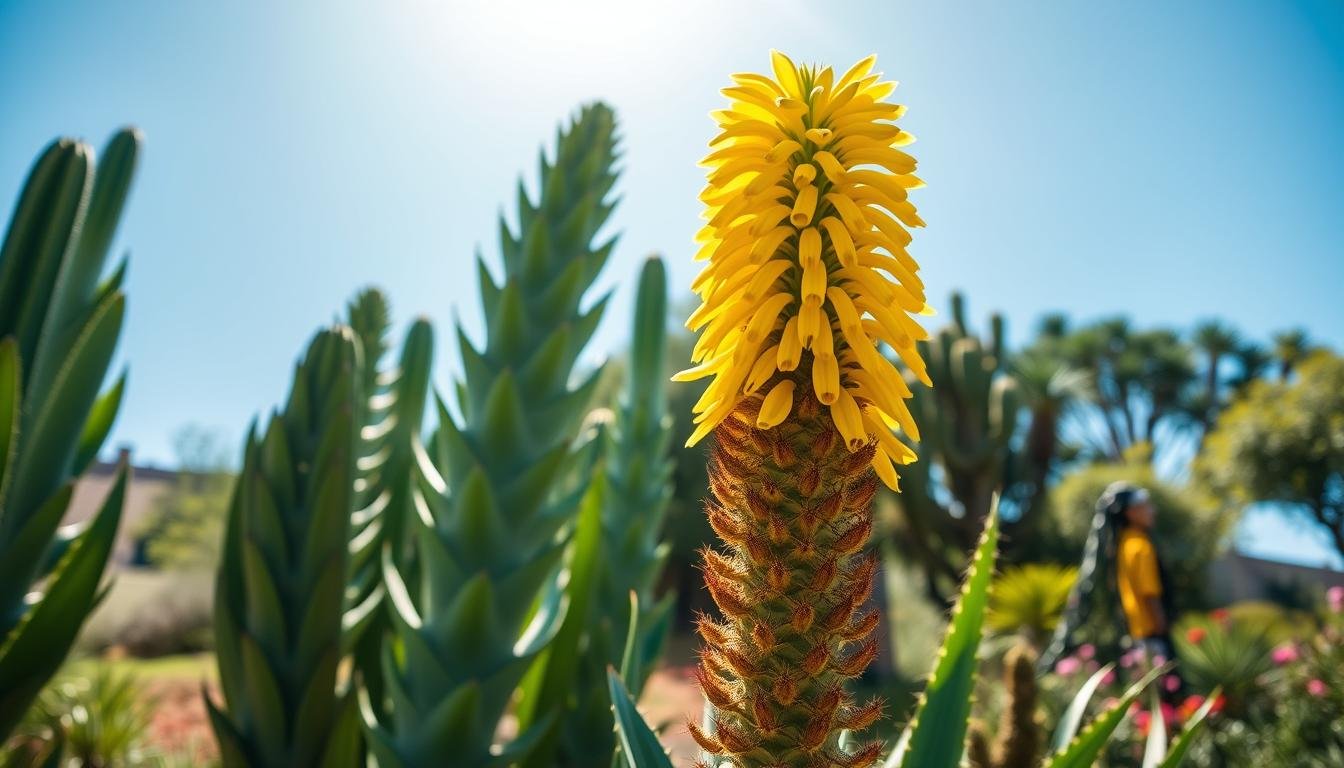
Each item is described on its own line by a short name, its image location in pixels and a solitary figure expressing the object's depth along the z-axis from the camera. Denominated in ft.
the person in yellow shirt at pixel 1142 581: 17.93
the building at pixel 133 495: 77.81
